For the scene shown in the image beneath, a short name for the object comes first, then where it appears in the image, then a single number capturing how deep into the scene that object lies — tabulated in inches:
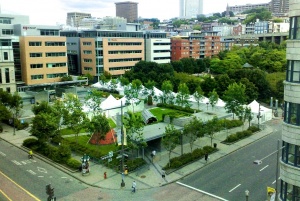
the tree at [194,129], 1466.5
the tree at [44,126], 1488.7
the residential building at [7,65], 2682.1
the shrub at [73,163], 1354.2
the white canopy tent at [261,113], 2182.6
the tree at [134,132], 1385.3
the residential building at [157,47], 4798.2
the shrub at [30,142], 1614.2
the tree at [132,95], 2414.5
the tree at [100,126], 1470.5
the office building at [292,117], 767.7
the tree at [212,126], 1568.7
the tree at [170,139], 1362.0
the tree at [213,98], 2245.3
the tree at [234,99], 1938.2
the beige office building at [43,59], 3117.6
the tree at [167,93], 2561.5
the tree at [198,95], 2431.1
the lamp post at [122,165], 1194.6
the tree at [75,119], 1561.3
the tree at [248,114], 1874.0
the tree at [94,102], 2041.6
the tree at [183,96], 2364.2
